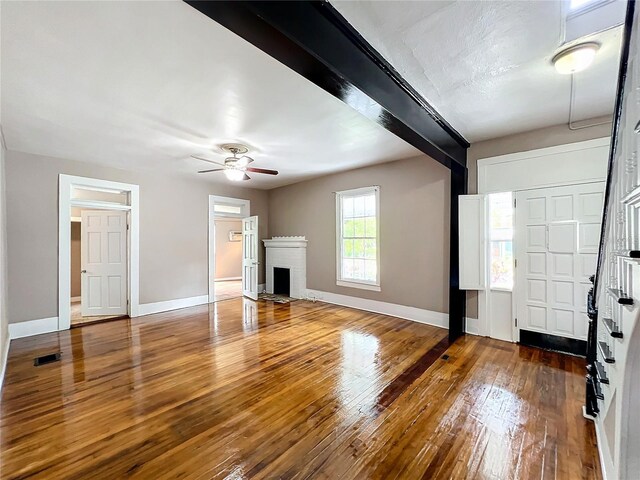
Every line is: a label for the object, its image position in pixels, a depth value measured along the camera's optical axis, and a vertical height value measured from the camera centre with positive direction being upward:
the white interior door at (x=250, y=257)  6.29 -0.36
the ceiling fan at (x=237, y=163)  3.91 +1.15
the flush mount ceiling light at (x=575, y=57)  1.94 +1.34
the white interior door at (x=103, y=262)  5.08 -0.36
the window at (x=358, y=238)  5.20 +0.07
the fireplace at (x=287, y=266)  6.41 -0.59
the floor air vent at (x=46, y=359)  3.14 -1.37
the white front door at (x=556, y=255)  3.16 -0.17
